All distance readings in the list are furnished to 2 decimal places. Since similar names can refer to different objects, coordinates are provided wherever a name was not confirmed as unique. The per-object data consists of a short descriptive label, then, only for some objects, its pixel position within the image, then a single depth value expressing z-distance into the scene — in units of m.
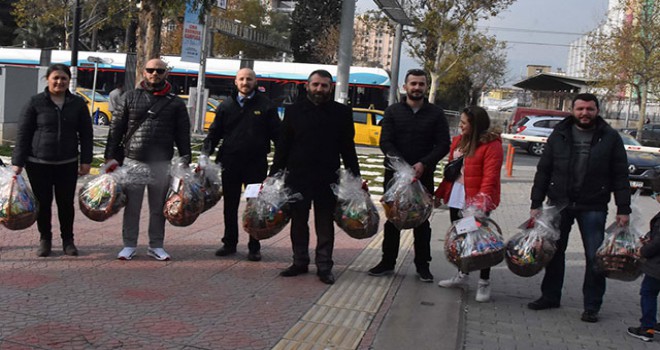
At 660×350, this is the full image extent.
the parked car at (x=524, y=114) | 29.17
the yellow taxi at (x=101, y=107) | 27.28
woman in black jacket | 6.13
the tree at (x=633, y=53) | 30.31
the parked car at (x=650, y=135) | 32.91
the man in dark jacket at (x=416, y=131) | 6.01
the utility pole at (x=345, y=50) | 14.12
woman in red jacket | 5.72
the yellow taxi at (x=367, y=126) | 24.94
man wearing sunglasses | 6.22
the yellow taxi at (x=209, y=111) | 26.05
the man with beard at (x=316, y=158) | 5.92
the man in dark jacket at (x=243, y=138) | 6.57
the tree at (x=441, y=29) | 29.95
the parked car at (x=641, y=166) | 15.69
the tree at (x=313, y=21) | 57.28
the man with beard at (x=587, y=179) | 5.37
